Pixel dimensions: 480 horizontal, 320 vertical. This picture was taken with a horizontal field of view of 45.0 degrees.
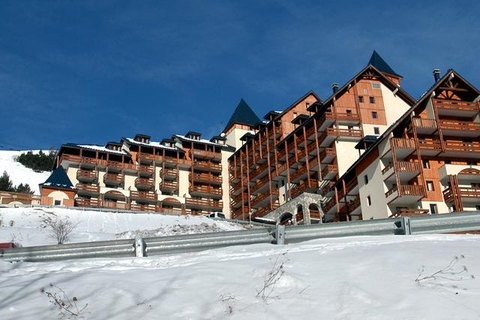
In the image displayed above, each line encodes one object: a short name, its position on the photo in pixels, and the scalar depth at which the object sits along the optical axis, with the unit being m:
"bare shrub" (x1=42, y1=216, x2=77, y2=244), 27.02
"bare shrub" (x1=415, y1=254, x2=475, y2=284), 7.52
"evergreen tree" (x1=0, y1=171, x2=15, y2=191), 101.62
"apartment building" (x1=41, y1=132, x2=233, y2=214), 75.50
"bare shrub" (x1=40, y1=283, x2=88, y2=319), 6.63
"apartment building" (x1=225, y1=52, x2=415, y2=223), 59.84
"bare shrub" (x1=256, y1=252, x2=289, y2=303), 7.23
